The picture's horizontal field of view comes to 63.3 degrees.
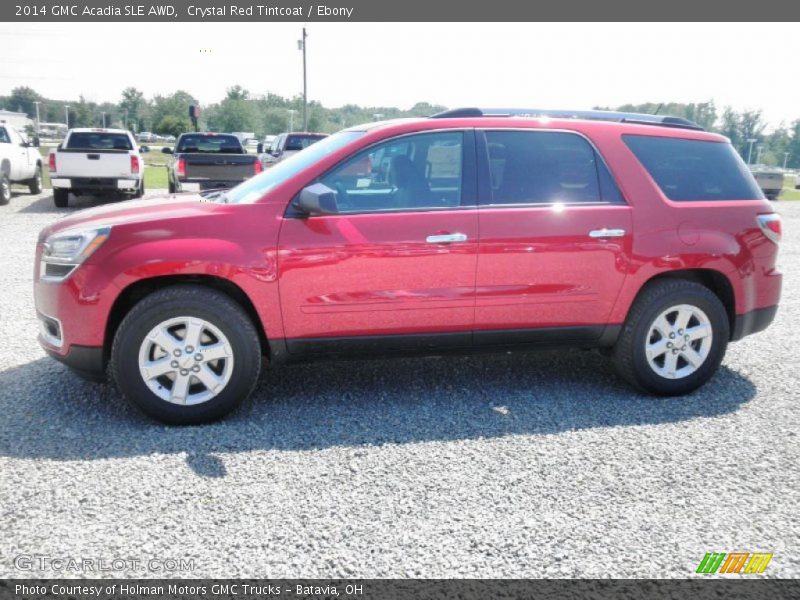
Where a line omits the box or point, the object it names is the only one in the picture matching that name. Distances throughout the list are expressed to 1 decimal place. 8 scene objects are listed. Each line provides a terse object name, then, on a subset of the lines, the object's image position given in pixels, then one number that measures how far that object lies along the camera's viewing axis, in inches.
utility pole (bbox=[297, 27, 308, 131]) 1622.5
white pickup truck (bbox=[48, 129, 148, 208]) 564.7
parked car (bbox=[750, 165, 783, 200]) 1061.8
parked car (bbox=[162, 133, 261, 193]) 493.4
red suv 147.7
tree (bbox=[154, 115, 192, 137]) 3169.3
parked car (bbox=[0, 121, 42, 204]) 593.3
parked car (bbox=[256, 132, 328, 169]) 784.3
